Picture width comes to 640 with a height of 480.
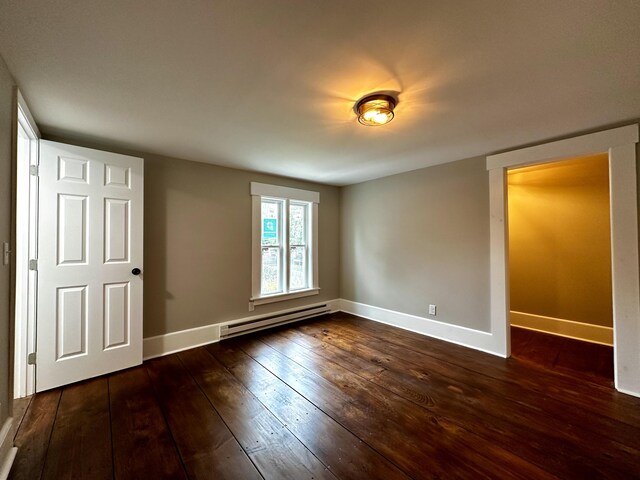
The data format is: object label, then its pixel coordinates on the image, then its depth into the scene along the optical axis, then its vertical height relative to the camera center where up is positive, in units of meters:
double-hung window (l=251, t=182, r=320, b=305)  3.77 +0.01
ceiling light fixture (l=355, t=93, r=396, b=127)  1.80 +0.95
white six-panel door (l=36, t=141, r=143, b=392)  2.27 -0.17
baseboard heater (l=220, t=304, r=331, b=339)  3.43 -1.11
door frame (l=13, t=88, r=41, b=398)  2.16 -0.25
